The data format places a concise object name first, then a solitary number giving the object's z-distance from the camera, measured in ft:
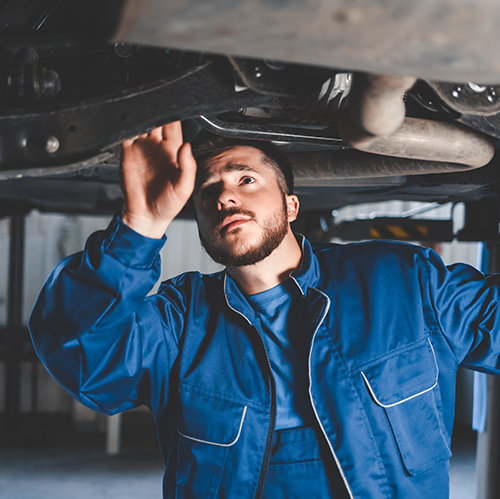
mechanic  2.67
